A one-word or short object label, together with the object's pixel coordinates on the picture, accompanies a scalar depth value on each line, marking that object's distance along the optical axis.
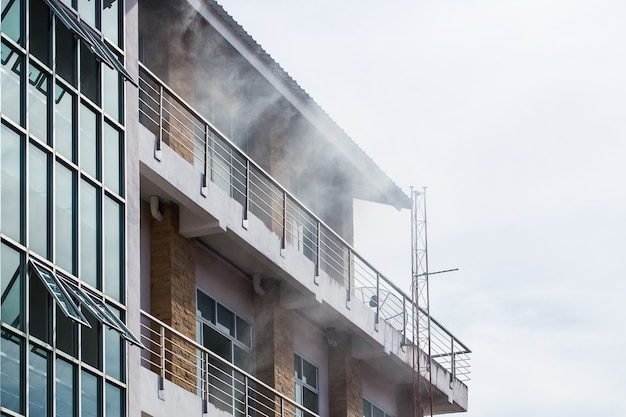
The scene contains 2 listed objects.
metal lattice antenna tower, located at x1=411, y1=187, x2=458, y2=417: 33.81
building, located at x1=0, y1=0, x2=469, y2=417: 20.58
